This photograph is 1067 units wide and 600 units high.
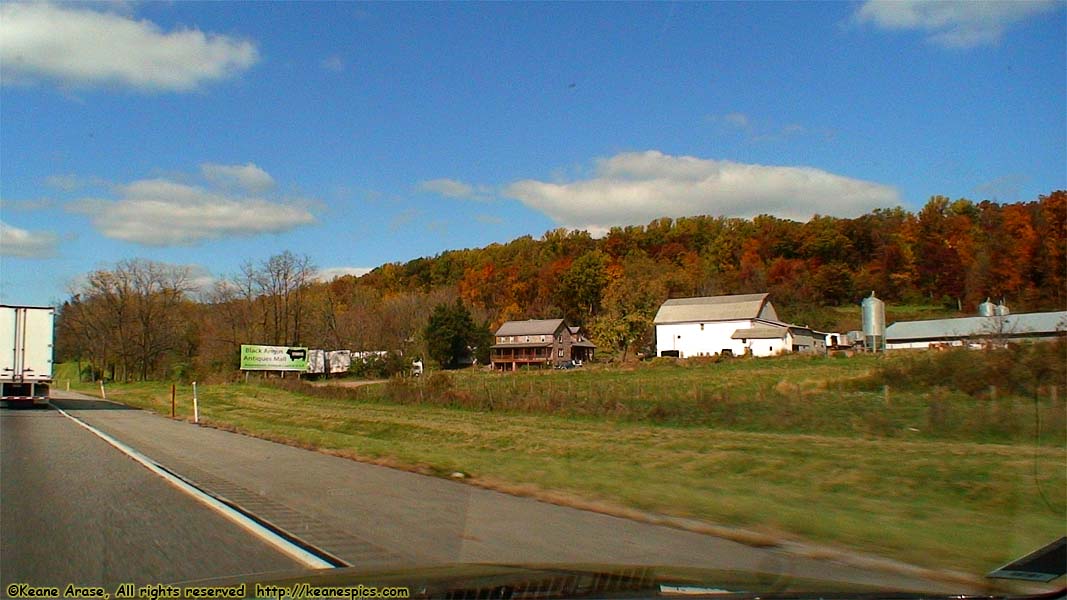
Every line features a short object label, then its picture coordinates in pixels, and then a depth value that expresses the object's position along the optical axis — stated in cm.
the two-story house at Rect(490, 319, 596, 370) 11344
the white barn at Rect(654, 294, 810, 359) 9144
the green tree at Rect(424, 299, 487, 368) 10350
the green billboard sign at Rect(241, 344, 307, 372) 6481
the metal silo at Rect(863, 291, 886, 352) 8354
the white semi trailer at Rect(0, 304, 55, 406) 3903
